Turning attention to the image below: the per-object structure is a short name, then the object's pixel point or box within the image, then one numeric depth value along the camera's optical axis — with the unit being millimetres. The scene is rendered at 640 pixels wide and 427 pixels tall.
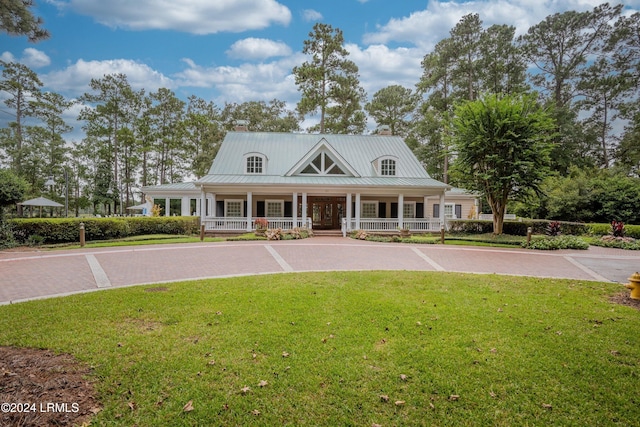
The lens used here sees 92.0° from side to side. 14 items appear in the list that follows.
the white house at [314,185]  19109
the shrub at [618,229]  15930
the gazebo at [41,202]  24664
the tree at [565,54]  29172
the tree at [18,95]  29125
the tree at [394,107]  36531
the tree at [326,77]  29859
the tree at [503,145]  16047
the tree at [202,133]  34312
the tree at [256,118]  36156
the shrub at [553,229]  17364
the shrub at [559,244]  13977
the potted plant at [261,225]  16844
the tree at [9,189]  13469
